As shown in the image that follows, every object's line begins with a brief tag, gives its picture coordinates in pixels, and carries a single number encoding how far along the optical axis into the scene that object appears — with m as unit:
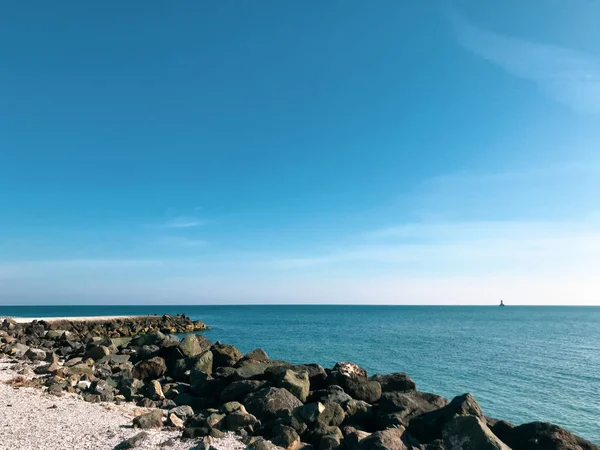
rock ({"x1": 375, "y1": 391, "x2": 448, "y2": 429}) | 13.82
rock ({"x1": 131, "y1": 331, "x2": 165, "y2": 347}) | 27.68
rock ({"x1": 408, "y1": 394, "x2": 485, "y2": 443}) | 12.86
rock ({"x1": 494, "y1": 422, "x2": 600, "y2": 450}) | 11.47
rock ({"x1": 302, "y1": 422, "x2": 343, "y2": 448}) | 12.80
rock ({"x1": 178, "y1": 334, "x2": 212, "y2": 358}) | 23.05
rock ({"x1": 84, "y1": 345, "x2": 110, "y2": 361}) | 24.73
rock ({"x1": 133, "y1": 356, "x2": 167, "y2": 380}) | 20.77
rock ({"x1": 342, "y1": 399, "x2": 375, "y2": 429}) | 14.63
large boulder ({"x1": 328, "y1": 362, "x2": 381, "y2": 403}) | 17.31
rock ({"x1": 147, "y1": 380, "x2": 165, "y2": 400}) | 17.25
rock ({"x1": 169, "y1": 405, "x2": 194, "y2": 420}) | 14.73
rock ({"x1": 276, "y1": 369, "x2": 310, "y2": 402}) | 16.31
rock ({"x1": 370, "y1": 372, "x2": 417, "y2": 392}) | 18.12
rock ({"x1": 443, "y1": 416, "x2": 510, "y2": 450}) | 10.57
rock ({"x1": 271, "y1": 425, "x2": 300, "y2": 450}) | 12.27
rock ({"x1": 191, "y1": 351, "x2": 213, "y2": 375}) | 20.72
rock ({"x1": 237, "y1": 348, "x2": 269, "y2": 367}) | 21.47
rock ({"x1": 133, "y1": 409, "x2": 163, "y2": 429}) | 13.05
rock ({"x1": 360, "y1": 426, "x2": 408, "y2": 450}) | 10.93
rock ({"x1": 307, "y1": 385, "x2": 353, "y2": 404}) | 15.53
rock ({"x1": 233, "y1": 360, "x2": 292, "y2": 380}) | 18.58
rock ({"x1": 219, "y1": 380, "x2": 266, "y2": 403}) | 16.78
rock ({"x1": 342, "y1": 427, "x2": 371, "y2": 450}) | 11.51
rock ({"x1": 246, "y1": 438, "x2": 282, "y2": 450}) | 11.64
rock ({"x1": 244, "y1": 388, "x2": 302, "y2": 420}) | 14.70
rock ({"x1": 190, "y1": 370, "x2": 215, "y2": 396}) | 18.45
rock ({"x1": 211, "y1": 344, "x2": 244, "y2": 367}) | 22.16
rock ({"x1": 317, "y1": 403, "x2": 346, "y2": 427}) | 13.77
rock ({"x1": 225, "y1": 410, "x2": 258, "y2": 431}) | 13.79
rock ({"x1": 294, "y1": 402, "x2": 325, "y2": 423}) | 13.63
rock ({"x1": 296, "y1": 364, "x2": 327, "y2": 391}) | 18.47
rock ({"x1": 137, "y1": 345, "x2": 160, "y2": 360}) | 24.43
